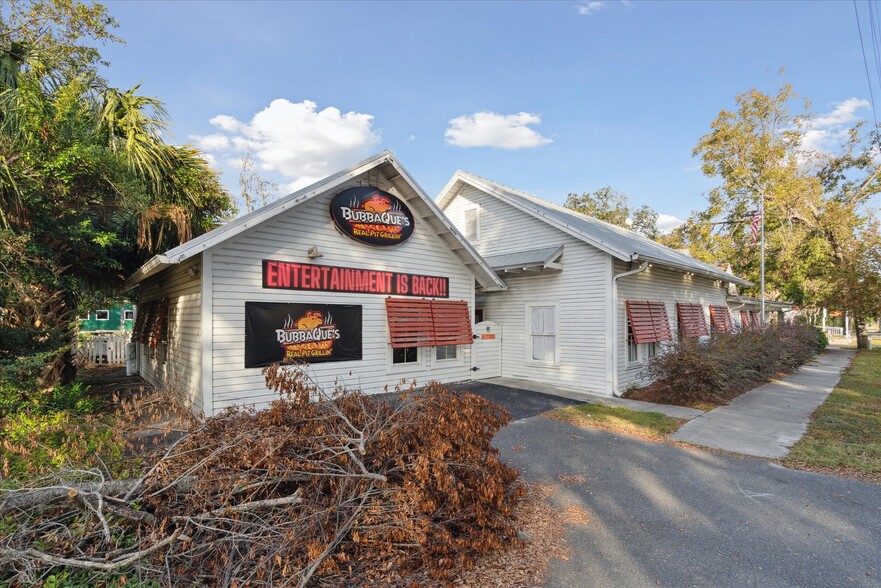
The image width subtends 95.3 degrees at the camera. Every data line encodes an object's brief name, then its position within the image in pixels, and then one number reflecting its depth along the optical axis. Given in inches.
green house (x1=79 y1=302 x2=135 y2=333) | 1032.2
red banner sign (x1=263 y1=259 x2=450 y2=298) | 321.4
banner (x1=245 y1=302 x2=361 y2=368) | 304.9
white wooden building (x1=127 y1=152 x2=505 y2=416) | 293.4
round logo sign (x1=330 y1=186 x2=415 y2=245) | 353.7
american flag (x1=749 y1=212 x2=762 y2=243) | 694.5
